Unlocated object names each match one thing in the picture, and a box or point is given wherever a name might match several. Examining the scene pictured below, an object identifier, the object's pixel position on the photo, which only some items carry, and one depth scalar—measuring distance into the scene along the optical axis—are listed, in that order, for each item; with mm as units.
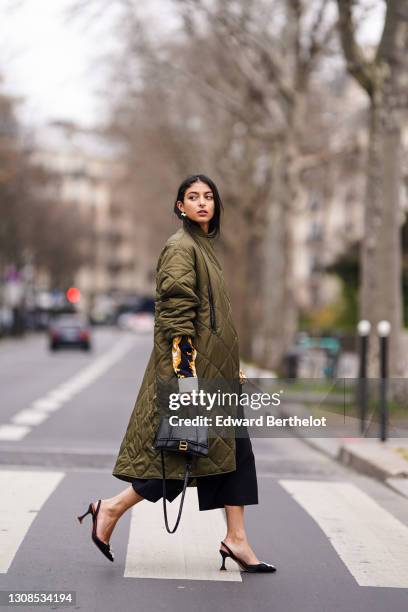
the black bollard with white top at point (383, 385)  12594
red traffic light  108312
